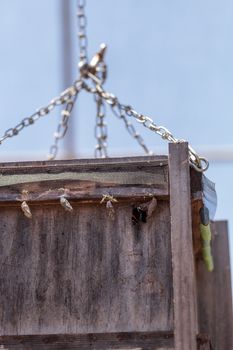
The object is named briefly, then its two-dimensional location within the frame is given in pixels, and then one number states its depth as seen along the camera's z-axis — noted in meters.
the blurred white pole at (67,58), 6.46
